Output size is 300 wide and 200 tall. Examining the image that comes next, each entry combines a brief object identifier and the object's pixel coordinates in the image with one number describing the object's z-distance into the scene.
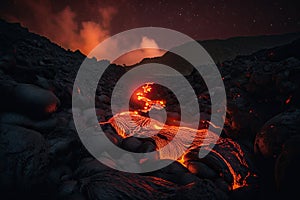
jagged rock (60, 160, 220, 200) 1.62
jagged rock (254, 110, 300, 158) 2.21
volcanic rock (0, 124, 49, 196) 1.47
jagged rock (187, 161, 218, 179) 2.24
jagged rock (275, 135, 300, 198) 1.78
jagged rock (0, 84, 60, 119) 2.10
